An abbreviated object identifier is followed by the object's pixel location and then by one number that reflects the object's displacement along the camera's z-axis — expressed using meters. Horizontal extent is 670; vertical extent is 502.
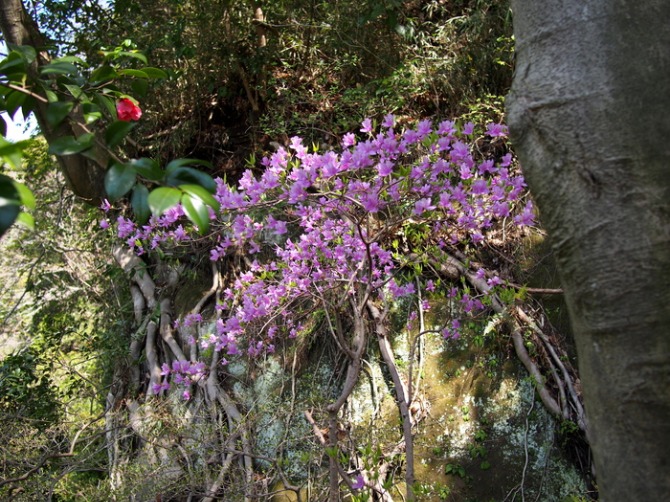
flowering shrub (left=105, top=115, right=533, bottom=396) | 2.28
